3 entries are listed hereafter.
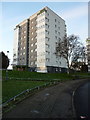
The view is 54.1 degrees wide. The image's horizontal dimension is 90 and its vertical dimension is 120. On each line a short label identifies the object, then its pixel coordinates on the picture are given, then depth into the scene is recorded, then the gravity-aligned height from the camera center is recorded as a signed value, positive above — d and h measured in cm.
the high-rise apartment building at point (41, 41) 3459 +960
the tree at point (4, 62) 3473 +65
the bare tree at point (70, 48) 2410 +426
